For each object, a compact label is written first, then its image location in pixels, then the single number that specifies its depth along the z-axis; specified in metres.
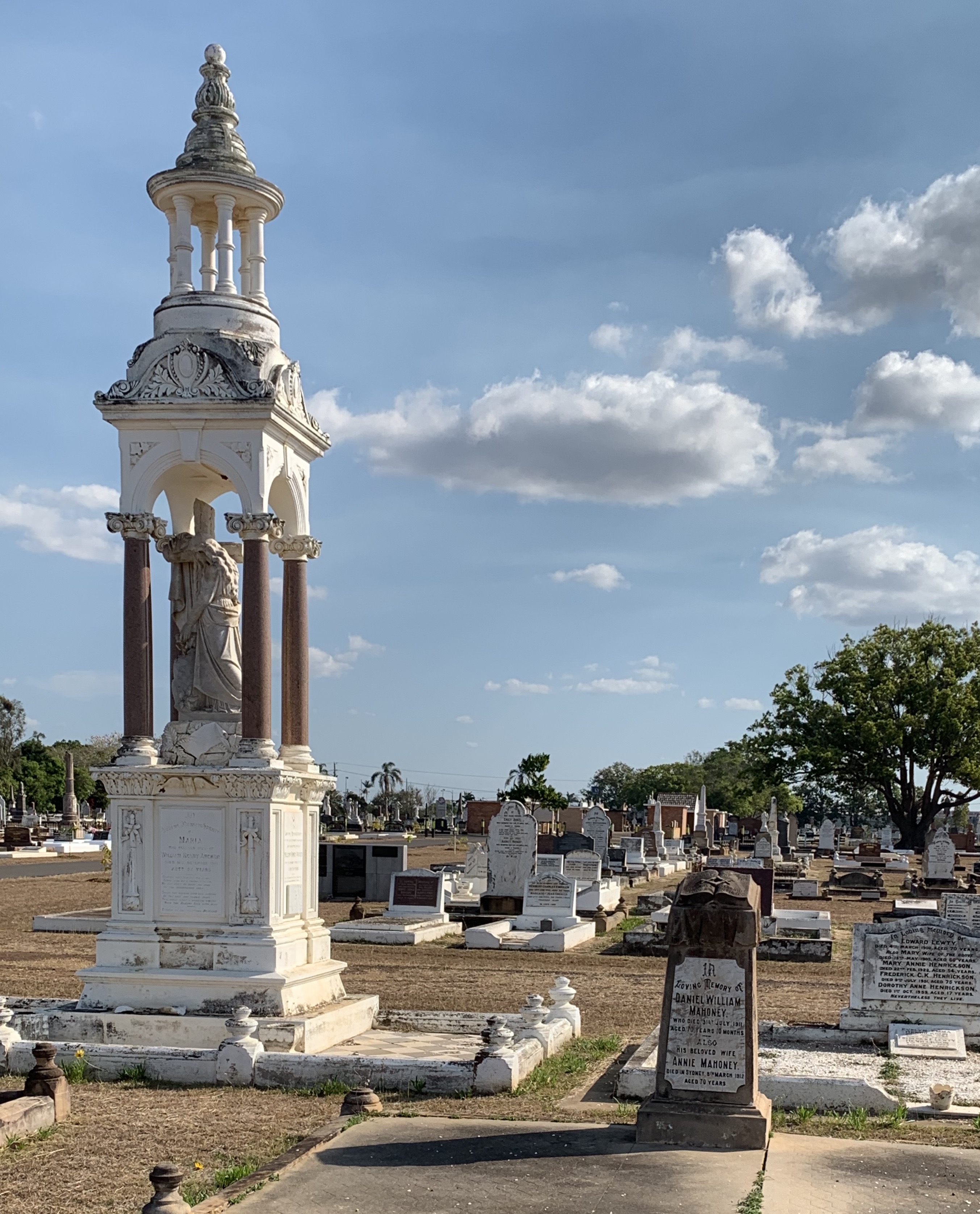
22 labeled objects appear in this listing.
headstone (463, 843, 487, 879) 31.91
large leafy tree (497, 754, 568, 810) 57.34
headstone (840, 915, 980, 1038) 12.38
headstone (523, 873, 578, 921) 22.67
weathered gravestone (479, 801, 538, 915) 26.02
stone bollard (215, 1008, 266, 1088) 10.09
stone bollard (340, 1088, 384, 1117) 8.84
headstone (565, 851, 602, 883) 30.59
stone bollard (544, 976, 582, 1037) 12.38
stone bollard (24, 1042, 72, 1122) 8.91
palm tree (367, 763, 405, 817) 124.25
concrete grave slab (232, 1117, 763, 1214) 6.79
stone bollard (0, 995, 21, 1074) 10.52
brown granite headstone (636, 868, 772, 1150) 7.98
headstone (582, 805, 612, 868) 41.84
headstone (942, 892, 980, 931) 18.47
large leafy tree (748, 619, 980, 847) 58.50
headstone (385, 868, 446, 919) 23.28
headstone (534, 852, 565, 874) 28.89
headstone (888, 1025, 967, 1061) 11.28
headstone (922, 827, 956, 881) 35.41
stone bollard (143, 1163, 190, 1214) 6.07
